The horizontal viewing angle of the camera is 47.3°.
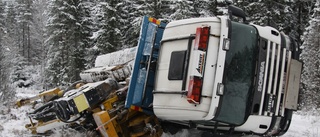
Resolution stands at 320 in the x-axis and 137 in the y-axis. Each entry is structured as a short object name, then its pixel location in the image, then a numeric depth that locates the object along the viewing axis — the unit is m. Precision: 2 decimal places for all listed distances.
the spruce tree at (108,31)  25.48
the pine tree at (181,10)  21.59
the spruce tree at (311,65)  16.73
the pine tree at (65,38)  28.39
